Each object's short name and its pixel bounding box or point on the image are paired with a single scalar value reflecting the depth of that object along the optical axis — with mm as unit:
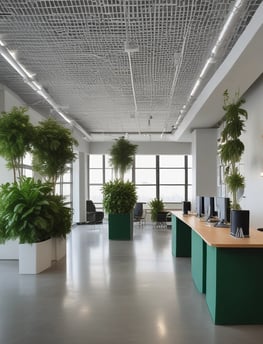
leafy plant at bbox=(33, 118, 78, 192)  6617
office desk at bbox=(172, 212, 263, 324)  3627
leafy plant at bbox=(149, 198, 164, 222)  13153
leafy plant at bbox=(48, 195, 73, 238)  6504
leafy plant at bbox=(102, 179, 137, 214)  9727
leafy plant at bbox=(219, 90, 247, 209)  6535
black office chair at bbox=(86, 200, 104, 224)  12492
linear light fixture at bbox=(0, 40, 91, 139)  5123
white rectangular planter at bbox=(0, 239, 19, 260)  6953
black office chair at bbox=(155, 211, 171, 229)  12523
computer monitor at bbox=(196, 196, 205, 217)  6405
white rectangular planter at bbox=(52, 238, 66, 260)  6861
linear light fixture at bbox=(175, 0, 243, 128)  3981
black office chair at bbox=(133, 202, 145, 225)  12922
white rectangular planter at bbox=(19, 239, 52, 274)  5887
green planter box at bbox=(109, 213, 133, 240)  9719
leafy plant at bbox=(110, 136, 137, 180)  10875
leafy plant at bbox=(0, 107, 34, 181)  6098
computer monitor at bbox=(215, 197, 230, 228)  5062
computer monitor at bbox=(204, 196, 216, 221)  5780
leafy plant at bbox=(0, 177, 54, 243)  5855
